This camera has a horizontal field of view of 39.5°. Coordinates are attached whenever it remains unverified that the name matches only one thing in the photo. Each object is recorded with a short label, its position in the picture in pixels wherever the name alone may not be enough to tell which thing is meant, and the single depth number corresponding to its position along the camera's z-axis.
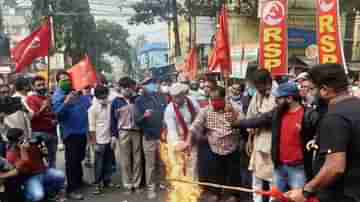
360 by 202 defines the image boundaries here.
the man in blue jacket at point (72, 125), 7.66
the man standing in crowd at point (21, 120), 6.71
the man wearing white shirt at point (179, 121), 6.47
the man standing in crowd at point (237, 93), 7.94
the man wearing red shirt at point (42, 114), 7.35
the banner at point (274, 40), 7.66
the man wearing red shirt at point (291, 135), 5.11
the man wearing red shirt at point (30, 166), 6.03
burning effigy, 6.03
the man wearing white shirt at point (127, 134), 7.94
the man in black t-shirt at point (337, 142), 3.19
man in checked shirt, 6.42
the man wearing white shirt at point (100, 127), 8.04
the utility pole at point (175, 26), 27.06
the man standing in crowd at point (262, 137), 5.64
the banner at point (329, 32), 7.06
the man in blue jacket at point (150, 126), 7.75
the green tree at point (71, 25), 31.38
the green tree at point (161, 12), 27.69
